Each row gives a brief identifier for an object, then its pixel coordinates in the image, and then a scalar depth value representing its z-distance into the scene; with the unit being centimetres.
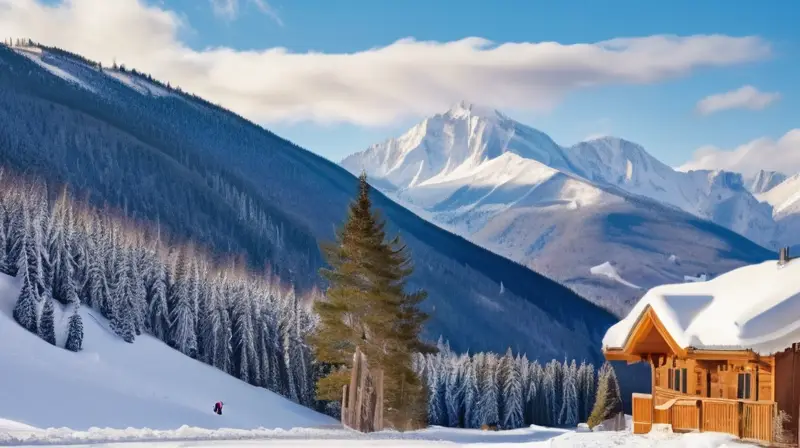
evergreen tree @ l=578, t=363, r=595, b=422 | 14850
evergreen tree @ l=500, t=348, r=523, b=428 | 12031
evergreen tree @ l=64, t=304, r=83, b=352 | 6312
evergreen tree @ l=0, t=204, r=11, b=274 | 6781
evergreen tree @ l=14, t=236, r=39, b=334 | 6316
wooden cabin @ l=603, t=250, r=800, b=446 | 3127
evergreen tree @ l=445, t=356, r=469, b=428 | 11694
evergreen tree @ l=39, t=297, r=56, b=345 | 6288
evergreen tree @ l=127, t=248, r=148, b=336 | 7519
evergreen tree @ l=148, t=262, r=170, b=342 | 8181
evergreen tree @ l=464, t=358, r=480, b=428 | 11625
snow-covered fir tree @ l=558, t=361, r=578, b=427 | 14288
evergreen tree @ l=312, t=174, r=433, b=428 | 5019
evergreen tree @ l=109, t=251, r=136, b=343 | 7256
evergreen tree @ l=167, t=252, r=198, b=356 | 8350
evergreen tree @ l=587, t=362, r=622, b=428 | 9431
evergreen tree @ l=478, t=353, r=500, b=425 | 11712
